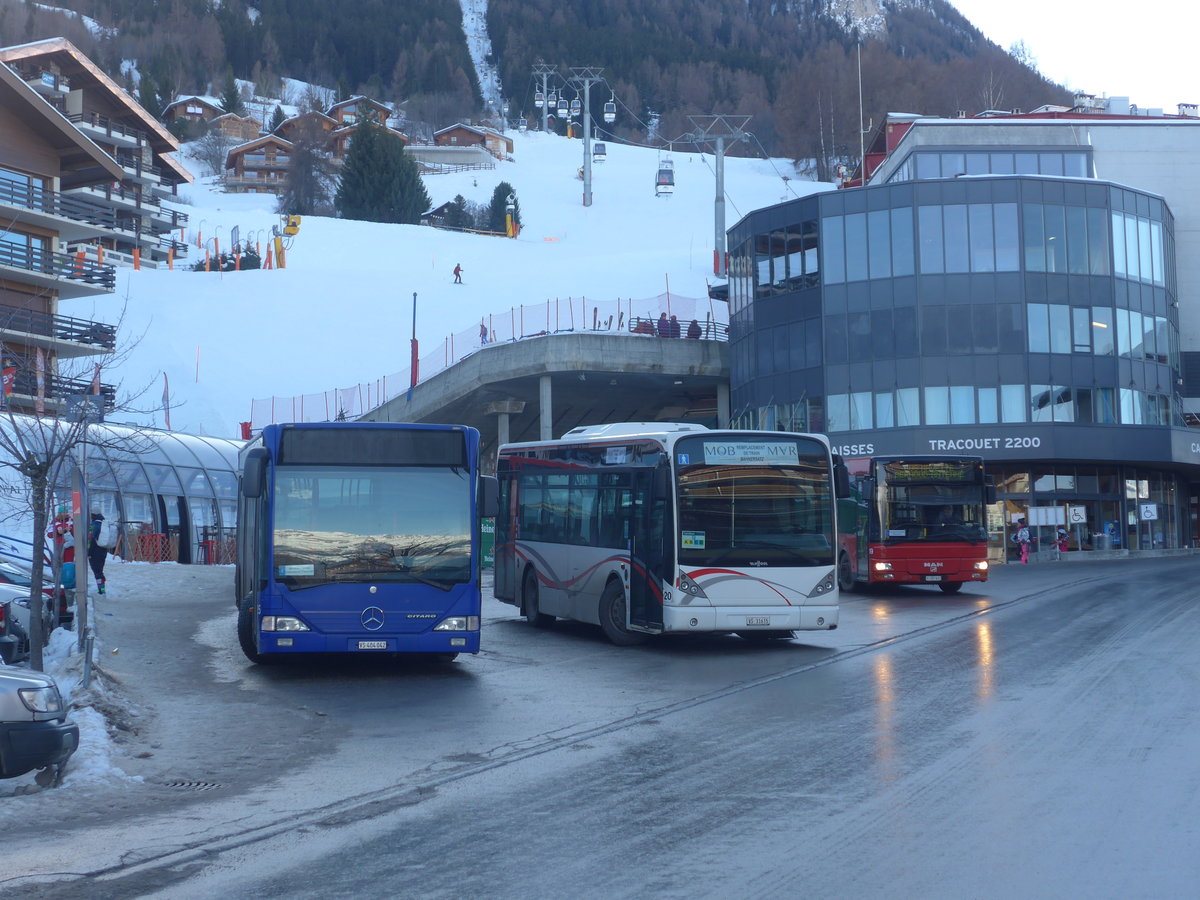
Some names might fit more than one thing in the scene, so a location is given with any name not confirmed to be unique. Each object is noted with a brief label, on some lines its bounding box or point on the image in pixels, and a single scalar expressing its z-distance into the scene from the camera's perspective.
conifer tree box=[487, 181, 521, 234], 122.50
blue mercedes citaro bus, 14.75
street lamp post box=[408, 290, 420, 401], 55.02
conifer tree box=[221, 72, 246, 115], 162.00
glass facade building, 51.97
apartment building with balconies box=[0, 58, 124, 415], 43.41
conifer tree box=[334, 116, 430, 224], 124.94
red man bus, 29.06
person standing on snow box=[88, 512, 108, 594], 26.55
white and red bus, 17.62
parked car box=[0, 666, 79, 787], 8.56
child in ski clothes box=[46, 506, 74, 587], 18.05
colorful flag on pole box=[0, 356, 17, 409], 27.83
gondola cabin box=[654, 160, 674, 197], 108.88
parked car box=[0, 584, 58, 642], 18.16
